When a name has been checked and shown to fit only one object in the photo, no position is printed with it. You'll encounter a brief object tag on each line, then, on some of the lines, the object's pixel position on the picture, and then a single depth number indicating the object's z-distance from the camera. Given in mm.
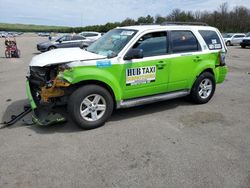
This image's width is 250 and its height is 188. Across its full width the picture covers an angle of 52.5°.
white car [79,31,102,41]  24922
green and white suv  4488
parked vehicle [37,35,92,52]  20362
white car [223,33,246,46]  32125
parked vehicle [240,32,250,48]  26216
